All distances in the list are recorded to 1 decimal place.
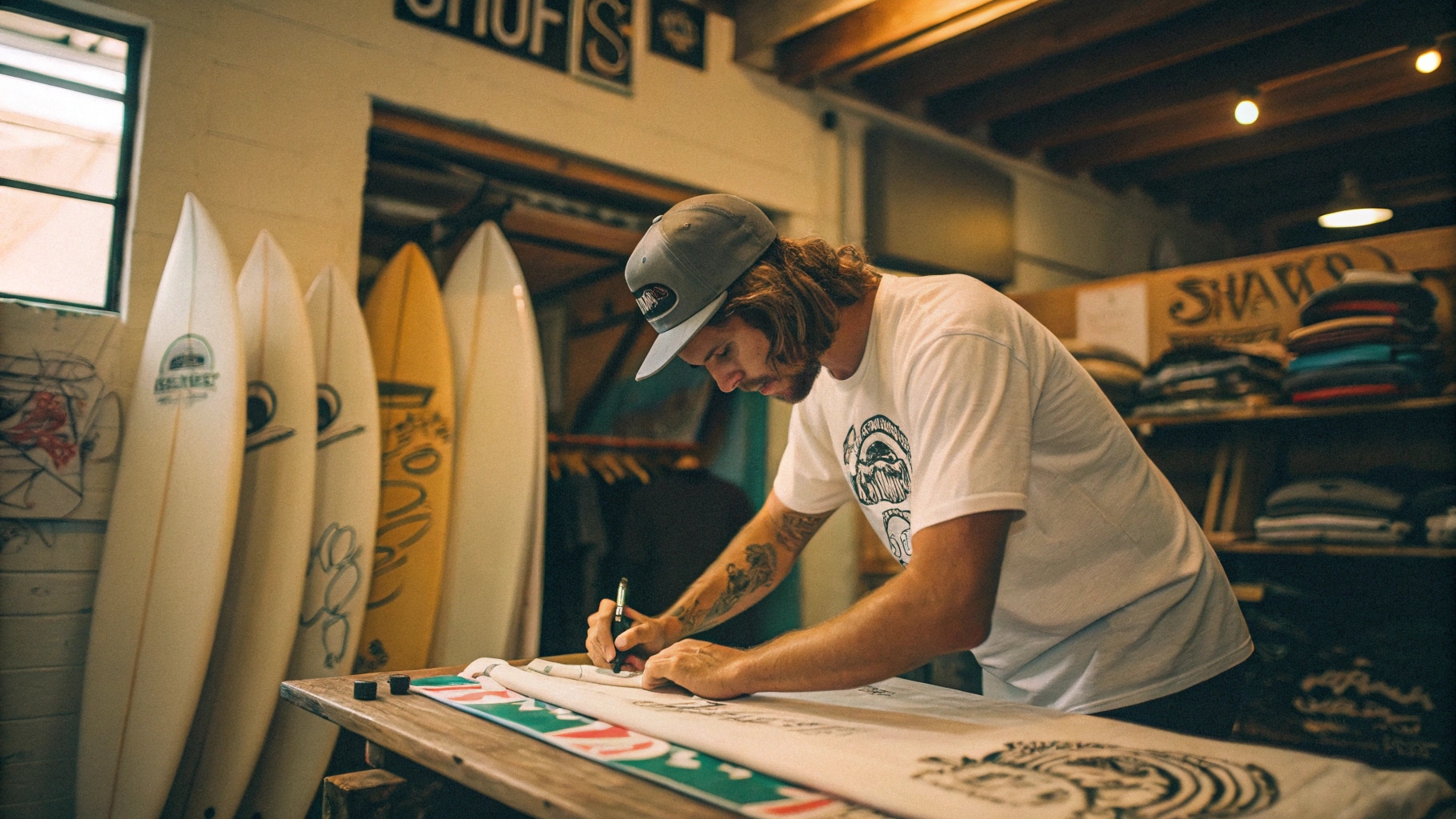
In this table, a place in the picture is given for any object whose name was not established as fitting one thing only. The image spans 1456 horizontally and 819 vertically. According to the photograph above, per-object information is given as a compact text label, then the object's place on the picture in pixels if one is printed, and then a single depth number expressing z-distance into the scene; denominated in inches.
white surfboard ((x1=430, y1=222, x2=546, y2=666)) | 99.9
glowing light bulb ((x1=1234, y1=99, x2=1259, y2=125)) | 128.0
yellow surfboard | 95.7
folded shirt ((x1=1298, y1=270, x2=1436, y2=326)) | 105.7
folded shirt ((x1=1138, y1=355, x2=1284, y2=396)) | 117.3
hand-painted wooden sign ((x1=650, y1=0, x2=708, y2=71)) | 125.8
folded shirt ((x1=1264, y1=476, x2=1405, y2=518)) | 105.9
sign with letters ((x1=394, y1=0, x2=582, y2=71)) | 105.7
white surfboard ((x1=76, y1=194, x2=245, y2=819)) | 78.3
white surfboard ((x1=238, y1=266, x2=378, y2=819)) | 87.1
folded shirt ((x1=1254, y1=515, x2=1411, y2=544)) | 105.0
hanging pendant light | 141.2
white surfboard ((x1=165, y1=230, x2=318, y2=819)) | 83.7
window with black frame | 86.4
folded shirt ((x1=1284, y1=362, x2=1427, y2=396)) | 103.9
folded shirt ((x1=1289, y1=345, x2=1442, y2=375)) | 104.5
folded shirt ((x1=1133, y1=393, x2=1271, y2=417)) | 116.7
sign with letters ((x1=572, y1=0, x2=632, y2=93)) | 117.4
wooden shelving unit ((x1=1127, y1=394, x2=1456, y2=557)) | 115.0
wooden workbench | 29.6
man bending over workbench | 41.4
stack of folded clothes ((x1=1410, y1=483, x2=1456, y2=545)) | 100.9
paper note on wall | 136.5
